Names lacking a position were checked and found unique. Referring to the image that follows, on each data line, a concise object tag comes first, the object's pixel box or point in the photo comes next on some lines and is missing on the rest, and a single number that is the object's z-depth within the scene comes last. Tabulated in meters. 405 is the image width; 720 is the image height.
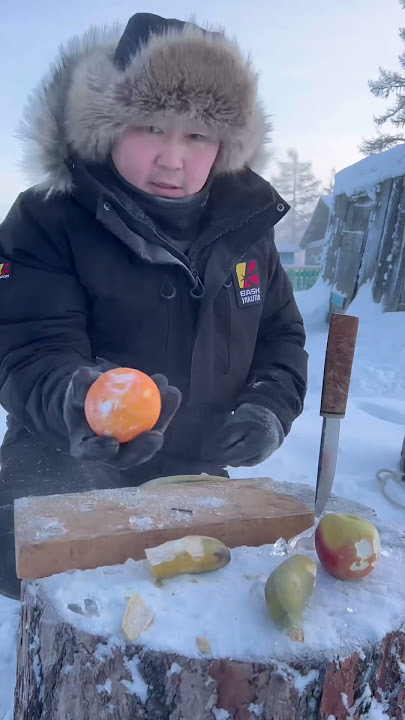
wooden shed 9.48
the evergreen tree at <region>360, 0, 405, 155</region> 20.20
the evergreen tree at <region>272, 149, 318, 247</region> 58.72
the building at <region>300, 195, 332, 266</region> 26.66
